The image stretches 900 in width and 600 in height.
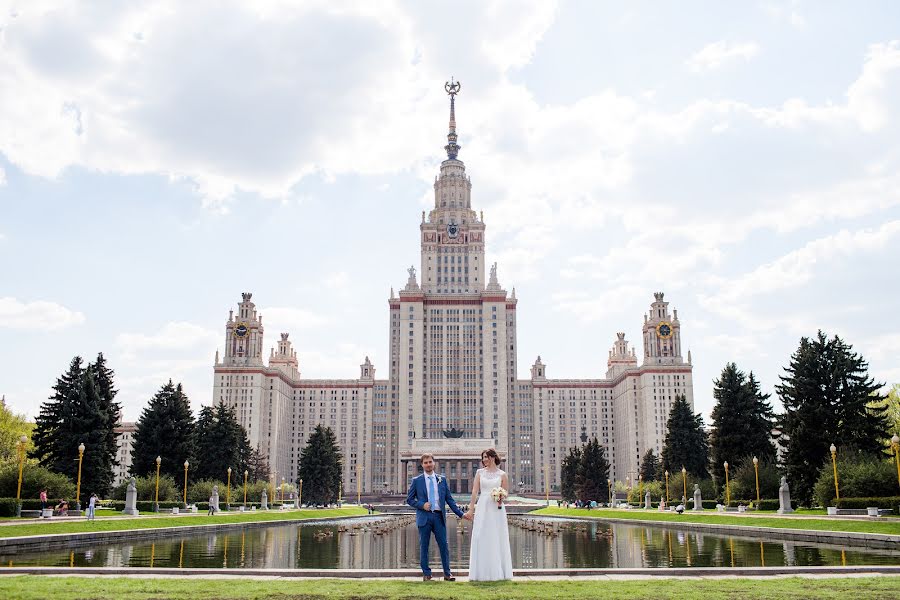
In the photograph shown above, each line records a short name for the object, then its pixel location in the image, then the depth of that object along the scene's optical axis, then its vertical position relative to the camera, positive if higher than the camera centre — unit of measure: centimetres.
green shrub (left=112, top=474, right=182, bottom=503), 6244 -426
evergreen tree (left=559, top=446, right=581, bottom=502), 10938 -543
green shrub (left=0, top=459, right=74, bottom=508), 4816 -291
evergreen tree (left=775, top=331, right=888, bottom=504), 5462 +154
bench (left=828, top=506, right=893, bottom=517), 4138 -443
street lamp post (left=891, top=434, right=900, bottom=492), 4082 -45
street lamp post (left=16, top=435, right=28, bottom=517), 4200 -98
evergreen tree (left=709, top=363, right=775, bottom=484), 7250 +126
